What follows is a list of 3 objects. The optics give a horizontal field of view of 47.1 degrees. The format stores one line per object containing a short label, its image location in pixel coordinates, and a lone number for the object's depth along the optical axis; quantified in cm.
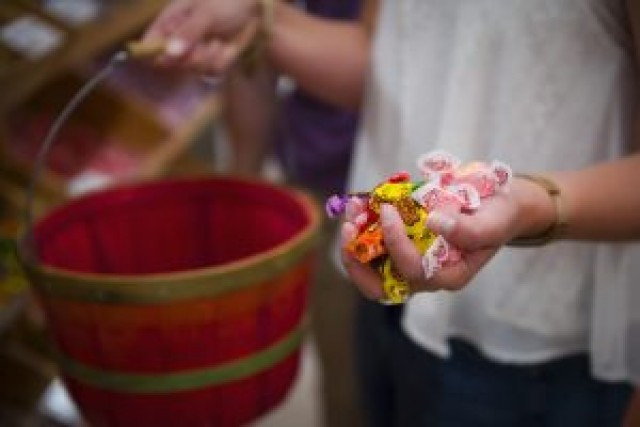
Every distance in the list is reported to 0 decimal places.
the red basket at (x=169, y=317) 71
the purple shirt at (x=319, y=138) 136
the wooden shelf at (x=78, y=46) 109
